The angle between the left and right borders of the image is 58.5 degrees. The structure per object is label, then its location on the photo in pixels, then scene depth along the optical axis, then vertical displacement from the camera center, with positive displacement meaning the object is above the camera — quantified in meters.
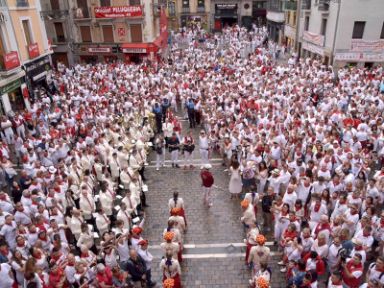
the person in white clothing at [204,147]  13.36 -5.59
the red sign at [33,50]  22.01 -2.90
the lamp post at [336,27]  26.12 -2.79
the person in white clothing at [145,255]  7.80 -5.45
